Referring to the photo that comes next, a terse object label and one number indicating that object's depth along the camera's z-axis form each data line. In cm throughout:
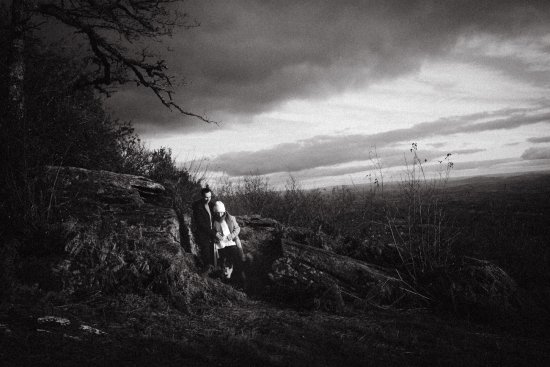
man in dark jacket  664
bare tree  658
